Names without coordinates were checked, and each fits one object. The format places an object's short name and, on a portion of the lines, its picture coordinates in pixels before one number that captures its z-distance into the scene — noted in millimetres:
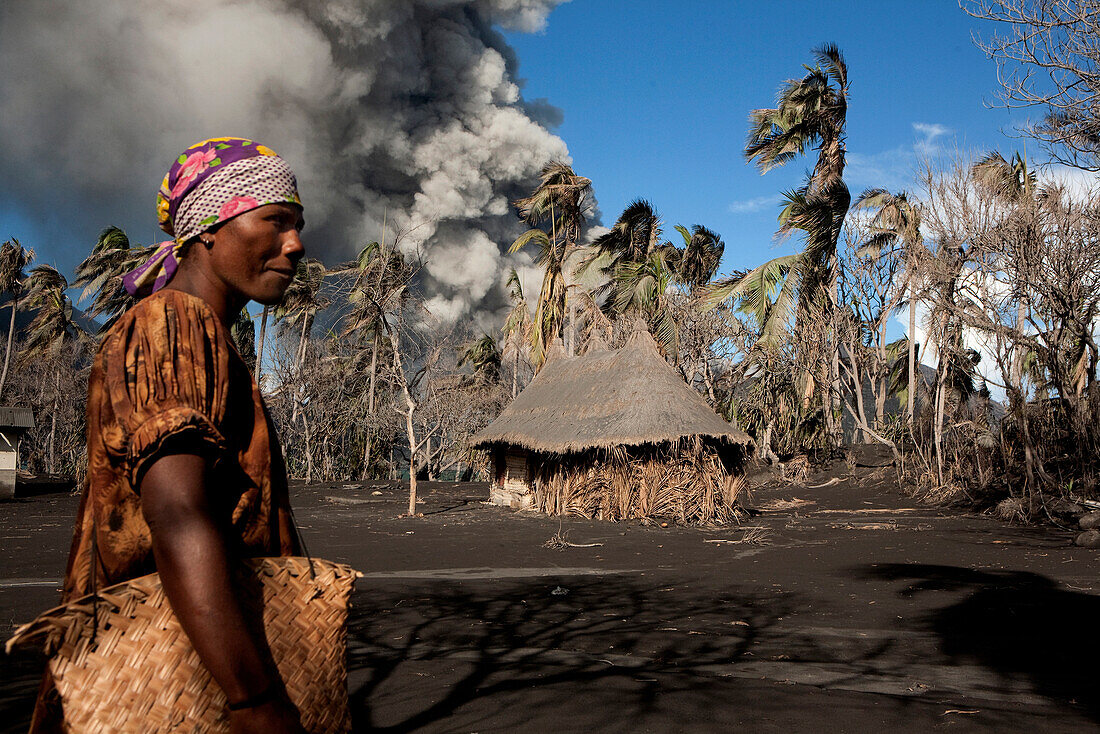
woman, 1036
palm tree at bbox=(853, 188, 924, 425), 18734
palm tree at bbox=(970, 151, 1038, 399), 14047
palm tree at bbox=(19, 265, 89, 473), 33312
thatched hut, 17516
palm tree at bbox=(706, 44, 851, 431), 23594
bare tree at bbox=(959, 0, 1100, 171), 6895
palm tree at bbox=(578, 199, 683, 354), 27281
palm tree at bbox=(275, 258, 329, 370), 26969
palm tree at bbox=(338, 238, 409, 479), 19422
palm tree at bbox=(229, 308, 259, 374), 31489
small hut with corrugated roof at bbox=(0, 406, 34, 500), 21812
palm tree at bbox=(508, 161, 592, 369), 27219
